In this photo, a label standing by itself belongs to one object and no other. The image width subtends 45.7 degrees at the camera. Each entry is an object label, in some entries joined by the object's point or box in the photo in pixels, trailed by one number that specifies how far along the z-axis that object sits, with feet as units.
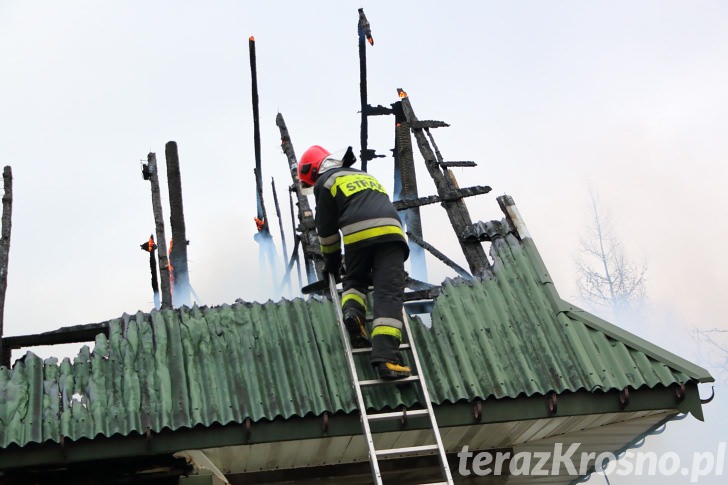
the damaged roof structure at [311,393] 19.63
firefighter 20.59
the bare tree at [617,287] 94.63
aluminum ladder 17.92
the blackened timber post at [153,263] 43.11
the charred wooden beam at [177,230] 38.42
